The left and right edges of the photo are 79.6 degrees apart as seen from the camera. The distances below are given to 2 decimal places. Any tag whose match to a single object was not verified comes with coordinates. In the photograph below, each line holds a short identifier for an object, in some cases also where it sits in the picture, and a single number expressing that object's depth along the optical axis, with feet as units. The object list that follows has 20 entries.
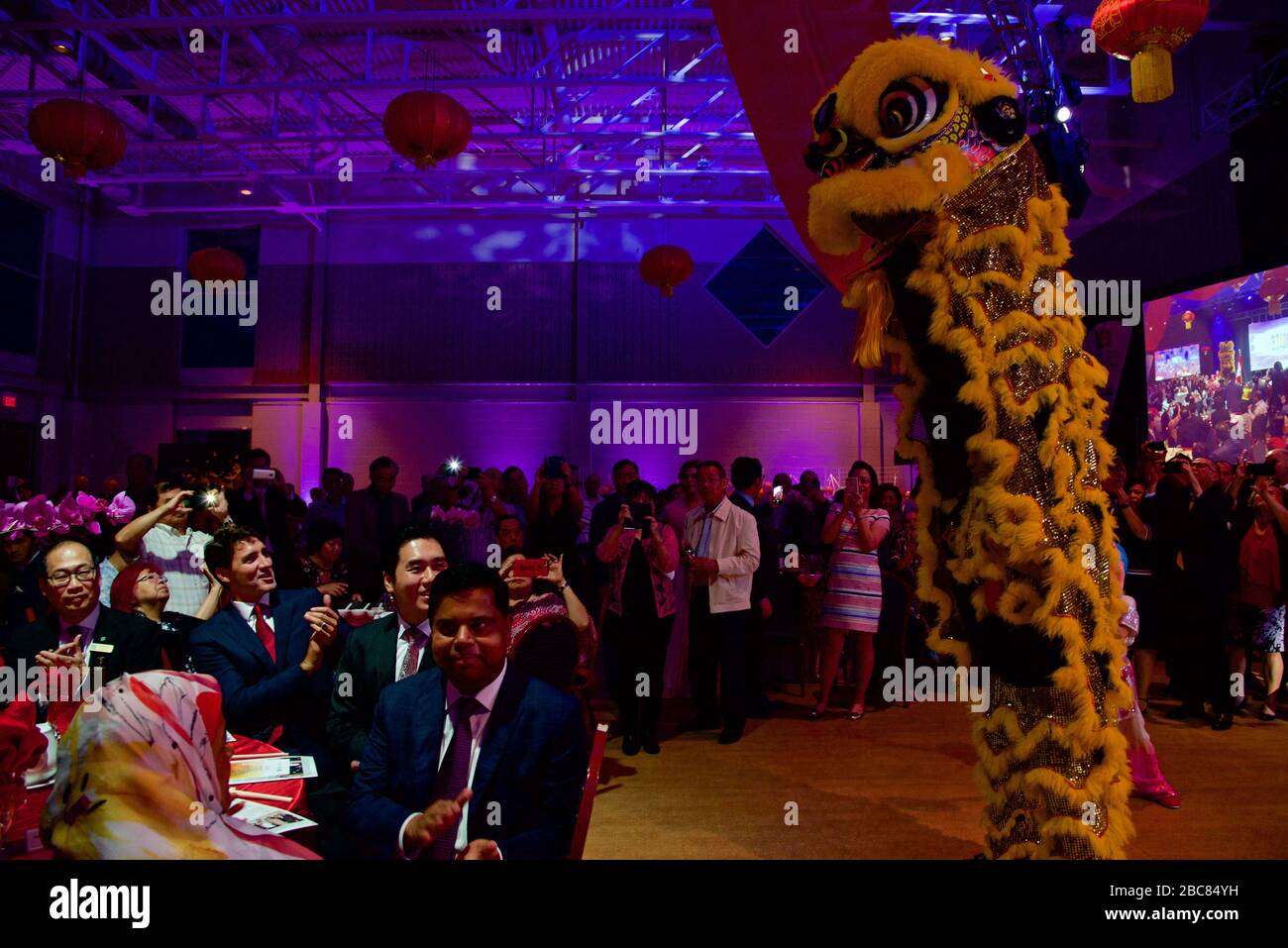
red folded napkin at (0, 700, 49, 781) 5.20
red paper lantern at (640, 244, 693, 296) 27.84
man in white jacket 14.32
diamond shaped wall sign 38.45
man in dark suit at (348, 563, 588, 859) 5.28
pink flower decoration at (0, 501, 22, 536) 11.08
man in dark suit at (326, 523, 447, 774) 7.52
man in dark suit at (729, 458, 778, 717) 15.65
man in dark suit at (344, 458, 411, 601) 18.97
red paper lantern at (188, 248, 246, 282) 27.50
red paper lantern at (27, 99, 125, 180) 17.60
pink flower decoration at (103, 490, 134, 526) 12.09
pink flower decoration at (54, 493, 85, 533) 11.25
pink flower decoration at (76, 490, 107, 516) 11.47
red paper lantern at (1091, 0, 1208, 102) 12.54
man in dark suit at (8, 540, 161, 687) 7.80
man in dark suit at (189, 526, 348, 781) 7.45
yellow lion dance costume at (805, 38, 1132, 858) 6.32
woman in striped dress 15.78
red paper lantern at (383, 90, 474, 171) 17.85
